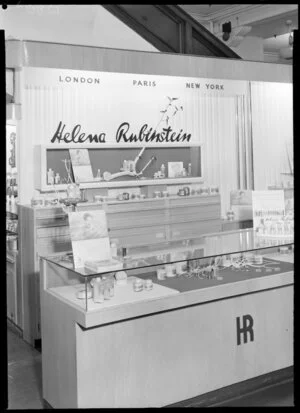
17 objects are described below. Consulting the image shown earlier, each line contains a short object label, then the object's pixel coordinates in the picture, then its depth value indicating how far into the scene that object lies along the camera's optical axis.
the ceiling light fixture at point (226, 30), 9.89
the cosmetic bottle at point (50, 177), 6.23
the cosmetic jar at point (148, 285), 3.41
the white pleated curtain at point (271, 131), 8.30
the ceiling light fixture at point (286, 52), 12.08
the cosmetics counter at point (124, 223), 5.25
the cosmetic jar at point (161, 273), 3.53
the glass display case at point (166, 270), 3.18
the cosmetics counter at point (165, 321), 3.11
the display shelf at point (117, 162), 6.07
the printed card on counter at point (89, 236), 3.29
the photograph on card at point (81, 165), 6.43
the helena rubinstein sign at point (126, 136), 6.38
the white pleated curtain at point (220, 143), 7.69
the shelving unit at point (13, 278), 5.61
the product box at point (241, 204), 6.18
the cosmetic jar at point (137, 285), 3.37
